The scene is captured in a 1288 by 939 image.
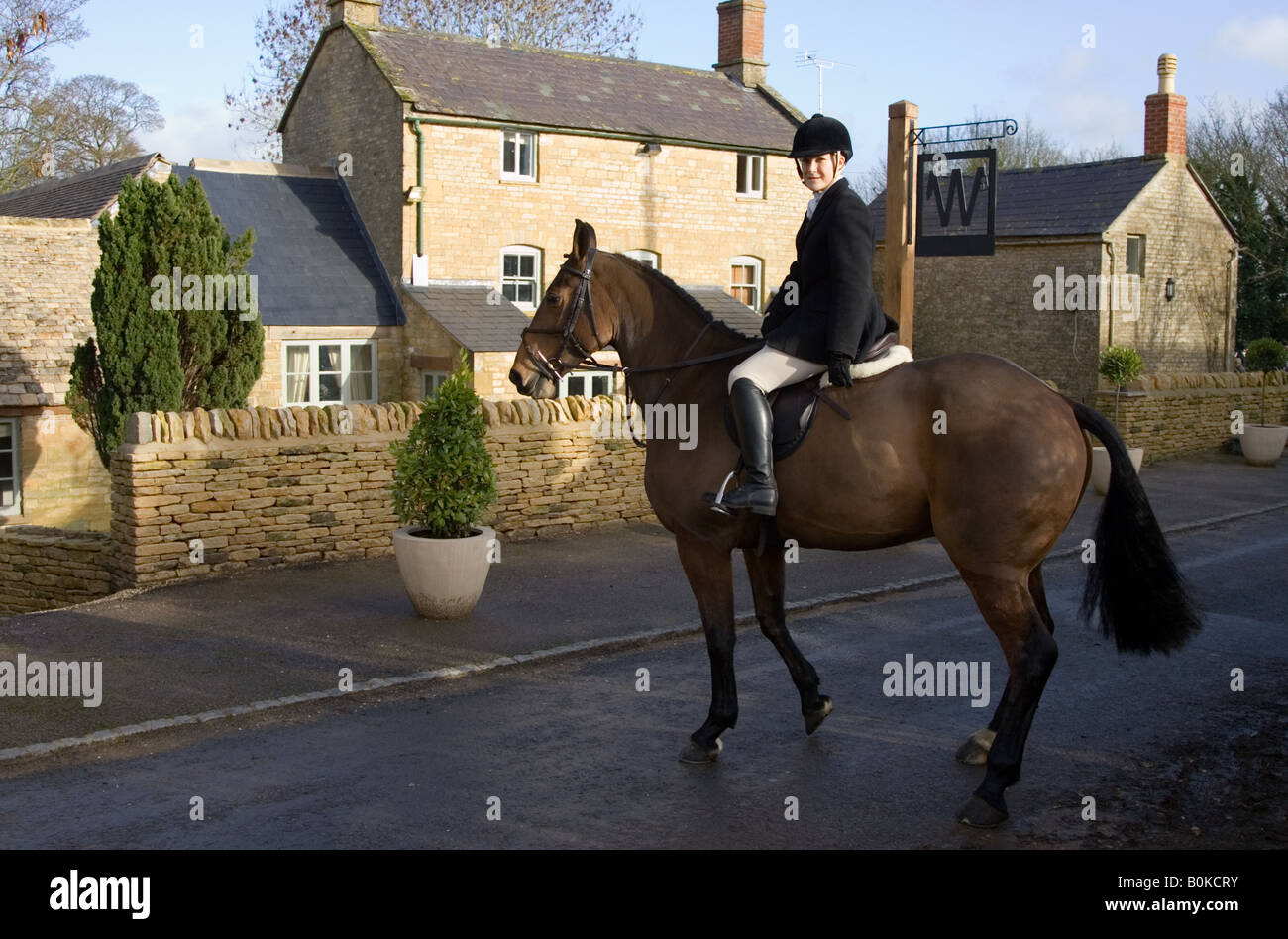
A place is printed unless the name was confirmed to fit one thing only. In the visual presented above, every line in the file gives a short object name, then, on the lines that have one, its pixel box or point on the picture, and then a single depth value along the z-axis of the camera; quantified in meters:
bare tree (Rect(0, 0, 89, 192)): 34.91
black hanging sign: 14.61
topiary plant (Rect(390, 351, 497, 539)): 9.74
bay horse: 6.00
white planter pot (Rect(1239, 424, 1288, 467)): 21.75
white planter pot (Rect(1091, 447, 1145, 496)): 17.11
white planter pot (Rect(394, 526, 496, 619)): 9.52
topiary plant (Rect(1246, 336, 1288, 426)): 25.11
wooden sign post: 13.73
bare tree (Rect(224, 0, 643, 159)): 37.66
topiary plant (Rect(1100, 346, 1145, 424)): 20.95
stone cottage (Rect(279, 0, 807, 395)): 25.56
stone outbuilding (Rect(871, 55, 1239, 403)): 29.25
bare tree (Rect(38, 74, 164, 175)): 40.91
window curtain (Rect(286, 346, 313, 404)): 24.55
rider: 6.25
